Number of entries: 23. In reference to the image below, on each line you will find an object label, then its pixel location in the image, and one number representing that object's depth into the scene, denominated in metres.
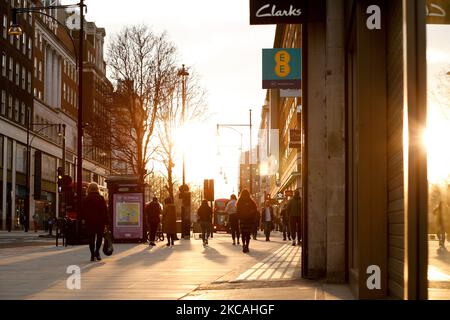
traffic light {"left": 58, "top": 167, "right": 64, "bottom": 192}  31.14
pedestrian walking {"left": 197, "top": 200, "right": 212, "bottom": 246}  28.52
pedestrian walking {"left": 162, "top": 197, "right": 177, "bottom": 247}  28.17
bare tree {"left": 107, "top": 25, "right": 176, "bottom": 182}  46.56
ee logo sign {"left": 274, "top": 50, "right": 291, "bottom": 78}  17.12
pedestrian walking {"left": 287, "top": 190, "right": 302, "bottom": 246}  26.39
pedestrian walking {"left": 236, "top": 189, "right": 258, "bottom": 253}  23.23
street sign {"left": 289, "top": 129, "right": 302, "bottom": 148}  22.10
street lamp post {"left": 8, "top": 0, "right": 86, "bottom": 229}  28.75
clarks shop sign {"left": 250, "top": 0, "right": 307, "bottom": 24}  11.65
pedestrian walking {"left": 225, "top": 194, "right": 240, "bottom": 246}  29.91
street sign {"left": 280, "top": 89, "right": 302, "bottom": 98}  20.08
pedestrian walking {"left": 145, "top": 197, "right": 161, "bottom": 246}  28.34
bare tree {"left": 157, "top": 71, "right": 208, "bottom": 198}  46.91
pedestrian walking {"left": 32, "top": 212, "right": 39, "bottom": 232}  59.74
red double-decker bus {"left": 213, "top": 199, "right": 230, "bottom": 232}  68.12
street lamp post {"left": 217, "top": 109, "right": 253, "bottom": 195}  60.83
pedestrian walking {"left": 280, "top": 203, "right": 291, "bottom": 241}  33.38
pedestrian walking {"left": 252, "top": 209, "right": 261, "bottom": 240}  37.14
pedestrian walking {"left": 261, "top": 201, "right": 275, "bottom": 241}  34.06
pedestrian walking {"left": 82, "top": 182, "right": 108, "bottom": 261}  18.28
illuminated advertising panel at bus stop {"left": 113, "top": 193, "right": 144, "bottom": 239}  29.89
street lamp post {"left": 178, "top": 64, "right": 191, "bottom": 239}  36.19
